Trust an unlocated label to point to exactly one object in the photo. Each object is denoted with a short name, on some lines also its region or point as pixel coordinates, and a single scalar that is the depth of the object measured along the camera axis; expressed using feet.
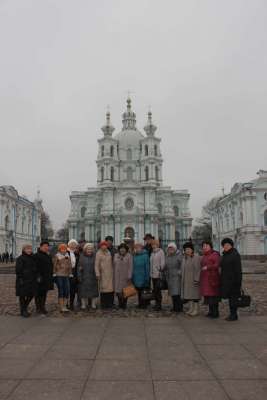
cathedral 232.12
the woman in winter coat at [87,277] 33.53
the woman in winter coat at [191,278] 31.04
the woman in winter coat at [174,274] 32.45
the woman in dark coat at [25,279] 30.48
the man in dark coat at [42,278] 31.94
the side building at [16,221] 181.37
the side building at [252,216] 179.52
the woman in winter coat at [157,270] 33.55
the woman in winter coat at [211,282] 29.71
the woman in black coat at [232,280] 28.30
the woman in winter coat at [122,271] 33.78
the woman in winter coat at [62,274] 32.32
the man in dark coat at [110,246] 35.83
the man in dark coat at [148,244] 35.96
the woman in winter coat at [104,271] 33.68
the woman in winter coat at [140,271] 33.96
